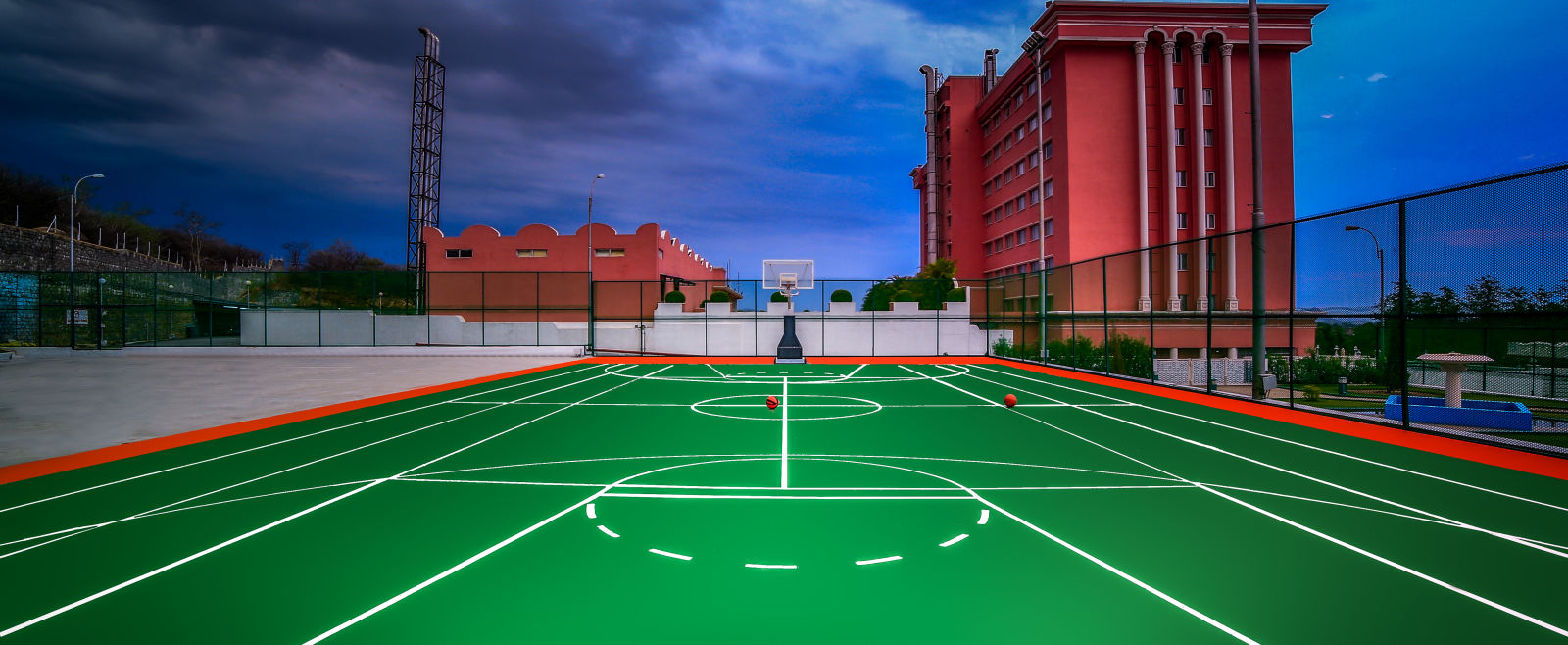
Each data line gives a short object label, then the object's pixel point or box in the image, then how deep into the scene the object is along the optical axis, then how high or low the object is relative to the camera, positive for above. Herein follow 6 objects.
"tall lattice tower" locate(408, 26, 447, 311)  46.84 +13.58
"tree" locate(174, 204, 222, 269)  76.75 +11.45
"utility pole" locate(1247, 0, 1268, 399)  11.64 +1.39
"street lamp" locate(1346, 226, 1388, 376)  9.30 +0.37
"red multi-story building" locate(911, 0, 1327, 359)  36.59 +11.34
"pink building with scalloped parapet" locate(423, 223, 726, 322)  39.03 +3.94
